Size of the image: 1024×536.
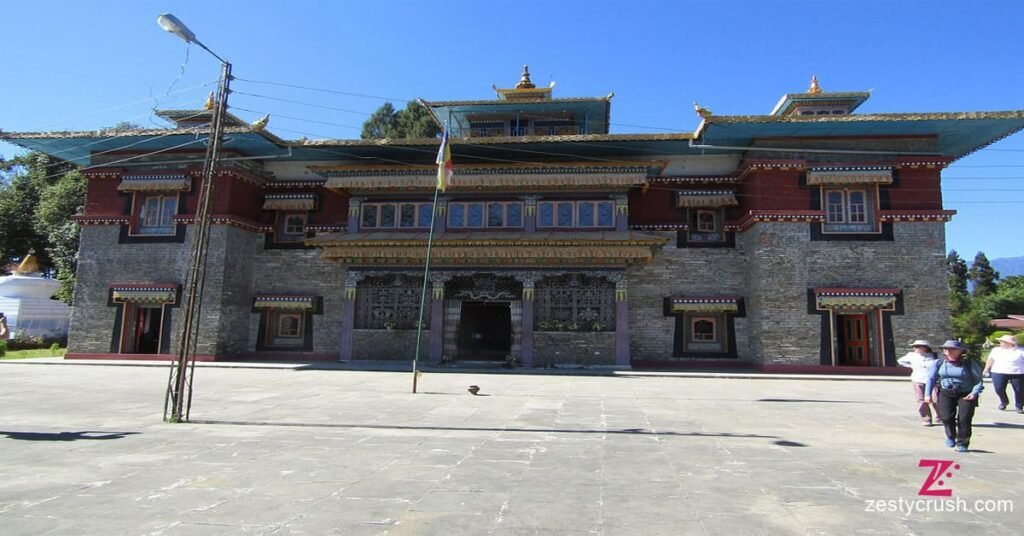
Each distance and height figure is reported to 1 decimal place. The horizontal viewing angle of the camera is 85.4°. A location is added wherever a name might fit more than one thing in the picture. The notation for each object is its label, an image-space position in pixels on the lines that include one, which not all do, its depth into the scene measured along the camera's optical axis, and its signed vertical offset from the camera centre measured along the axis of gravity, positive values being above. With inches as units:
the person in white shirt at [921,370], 339.9 -10.6
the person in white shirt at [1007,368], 397.7 -9.1
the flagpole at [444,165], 517.7 +160.0
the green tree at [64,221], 1179.3 +221.7
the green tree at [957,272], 2304.9 +374.7
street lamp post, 329.4 +54.5
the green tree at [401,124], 1515.7 +587.9
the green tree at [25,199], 1321.4 +290.0
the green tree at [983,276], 2497.5 +368.3
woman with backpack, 259.8 -17.4
